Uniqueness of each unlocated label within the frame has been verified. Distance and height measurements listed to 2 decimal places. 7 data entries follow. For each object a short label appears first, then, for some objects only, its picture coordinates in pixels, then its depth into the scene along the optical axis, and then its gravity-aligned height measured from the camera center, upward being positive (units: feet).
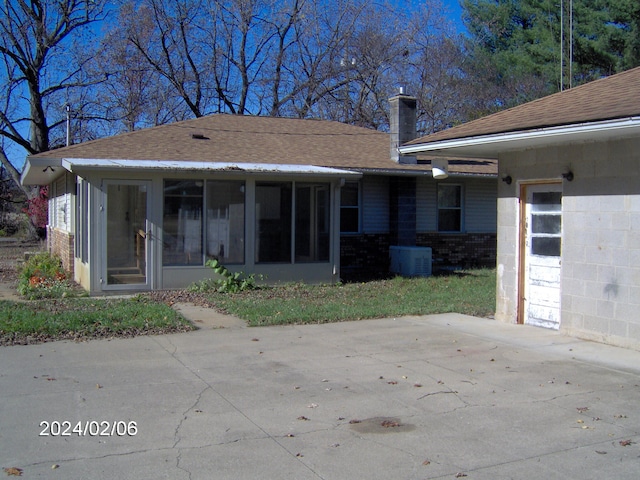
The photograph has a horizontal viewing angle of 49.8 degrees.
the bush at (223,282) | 45.65 -3.56
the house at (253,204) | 44.96 +1.94
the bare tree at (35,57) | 97.91 +24.93
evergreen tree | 92.27 +27.40
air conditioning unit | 56.95 -2.58
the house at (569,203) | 28.32 +1.27
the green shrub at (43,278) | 43.55 -3.63
